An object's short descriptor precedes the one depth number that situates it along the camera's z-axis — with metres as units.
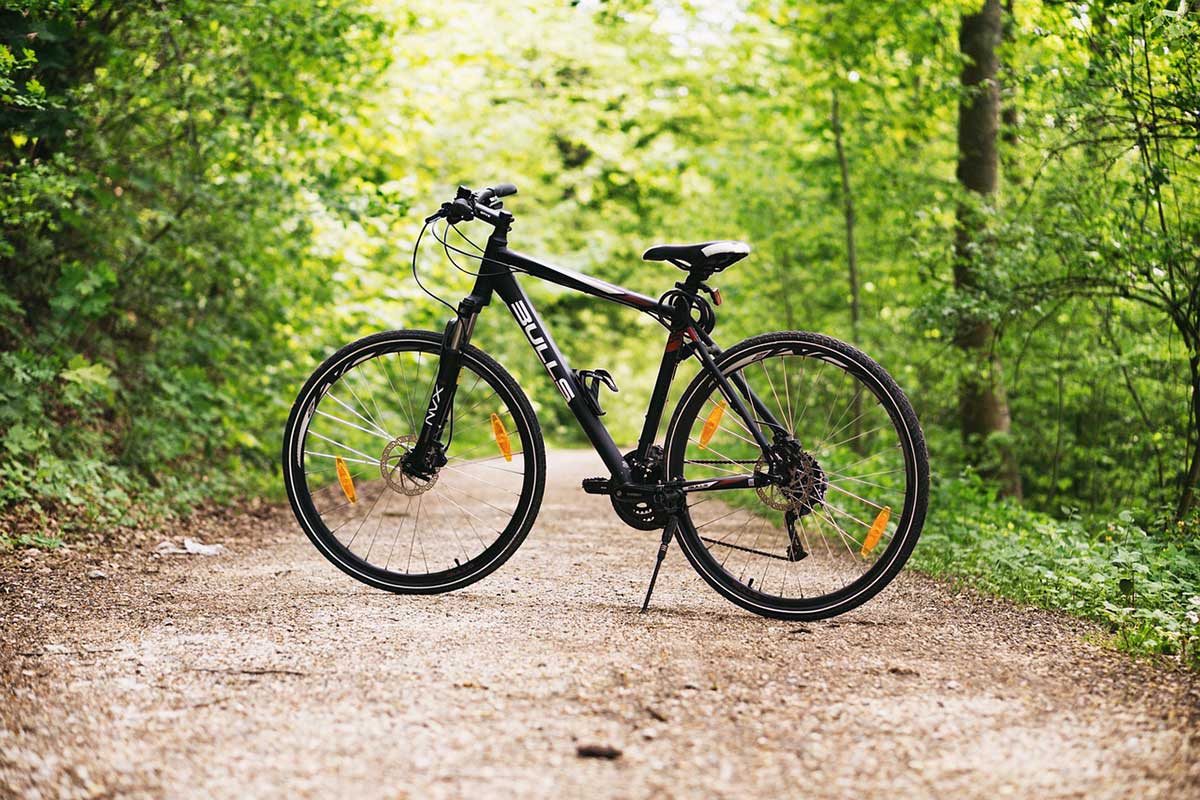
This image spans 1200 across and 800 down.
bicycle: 3.68
